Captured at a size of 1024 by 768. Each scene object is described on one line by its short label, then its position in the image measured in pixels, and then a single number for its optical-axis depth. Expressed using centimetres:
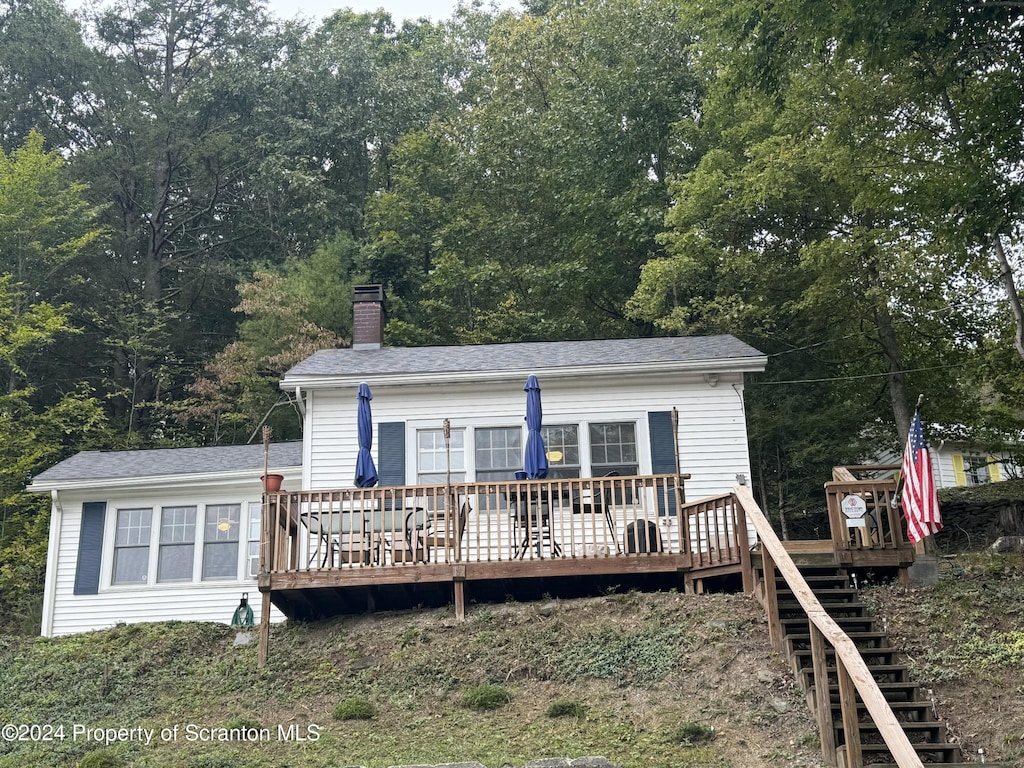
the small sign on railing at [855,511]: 1109
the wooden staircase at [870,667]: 747
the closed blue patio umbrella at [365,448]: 1248
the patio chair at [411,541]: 1173
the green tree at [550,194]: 2528
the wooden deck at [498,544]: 1121
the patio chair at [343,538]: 1168
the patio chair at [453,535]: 1165
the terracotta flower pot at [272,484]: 1181
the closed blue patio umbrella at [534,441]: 1222
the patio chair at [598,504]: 1159
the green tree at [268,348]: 2380
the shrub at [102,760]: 848
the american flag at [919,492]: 1030
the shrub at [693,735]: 809
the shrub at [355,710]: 946
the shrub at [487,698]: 933
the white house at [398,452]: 1449
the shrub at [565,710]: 886
